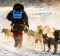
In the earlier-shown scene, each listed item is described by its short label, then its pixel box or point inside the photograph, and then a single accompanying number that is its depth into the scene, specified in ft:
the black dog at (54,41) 40.57
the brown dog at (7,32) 48.52
